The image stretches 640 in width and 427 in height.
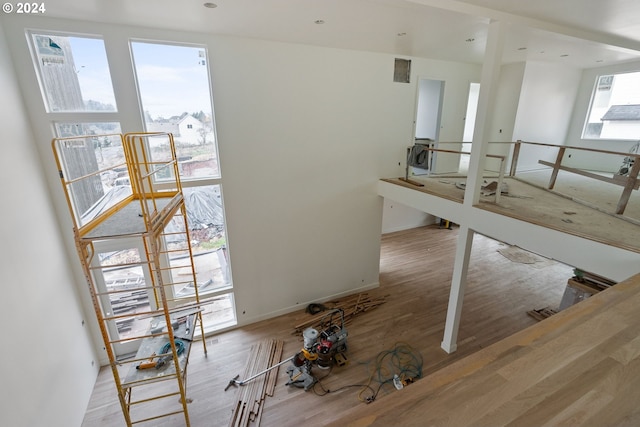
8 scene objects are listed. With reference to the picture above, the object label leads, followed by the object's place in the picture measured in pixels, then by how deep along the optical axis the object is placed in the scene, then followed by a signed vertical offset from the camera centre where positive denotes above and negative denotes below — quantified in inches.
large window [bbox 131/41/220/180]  151.3 +18.2
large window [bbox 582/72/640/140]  243.0 +15.9
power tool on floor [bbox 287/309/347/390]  163.2 -137.7
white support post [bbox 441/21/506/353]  132.0 -13.4
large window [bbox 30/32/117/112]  132.1 +28.9
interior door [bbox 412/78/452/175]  279.4 +7.9
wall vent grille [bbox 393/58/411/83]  213.5 +44.3
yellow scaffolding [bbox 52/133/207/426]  108.0 -67.2
